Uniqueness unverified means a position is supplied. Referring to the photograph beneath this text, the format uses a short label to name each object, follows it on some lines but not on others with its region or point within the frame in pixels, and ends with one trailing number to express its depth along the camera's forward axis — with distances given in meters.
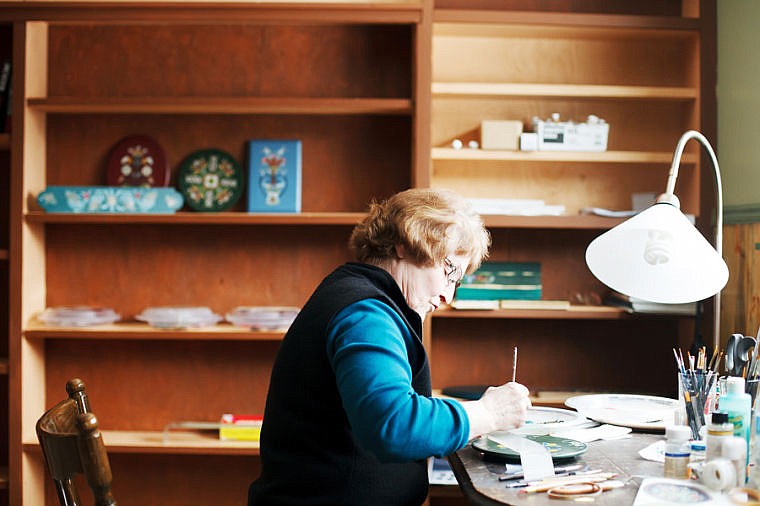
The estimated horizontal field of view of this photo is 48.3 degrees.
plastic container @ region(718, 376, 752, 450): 1.66
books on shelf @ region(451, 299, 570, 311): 3.29
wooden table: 1.56
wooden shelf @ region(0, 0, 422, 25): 3.22
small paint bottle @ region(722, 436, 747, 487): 1.56
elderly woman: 1.51
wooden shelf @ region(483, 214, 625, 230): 3.27
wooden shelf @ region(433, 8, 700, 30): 3.29
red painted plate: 3.50
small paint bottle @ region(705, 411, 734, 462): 1.59
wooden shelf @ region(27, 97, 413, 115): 3.26
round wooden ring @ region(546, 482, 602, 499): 1.56
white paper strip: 1.67
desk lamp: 1.79
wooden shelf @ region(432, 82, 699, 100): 3.31
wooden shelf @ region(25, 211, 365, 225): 3.25
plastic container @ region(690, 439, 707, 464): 1.70
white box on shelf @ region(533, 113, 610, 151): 3.32
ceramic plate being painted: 2.00
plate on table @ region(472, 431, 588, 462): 1.79
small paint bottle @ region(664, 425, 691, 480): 1.67
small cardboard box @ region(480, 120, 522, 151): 3.32
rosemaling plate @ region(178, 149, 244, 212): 3.50
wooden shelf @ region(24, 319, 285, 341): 3.27
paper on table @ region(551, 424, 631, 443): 2.02
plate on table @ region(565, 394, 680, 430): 2.16
